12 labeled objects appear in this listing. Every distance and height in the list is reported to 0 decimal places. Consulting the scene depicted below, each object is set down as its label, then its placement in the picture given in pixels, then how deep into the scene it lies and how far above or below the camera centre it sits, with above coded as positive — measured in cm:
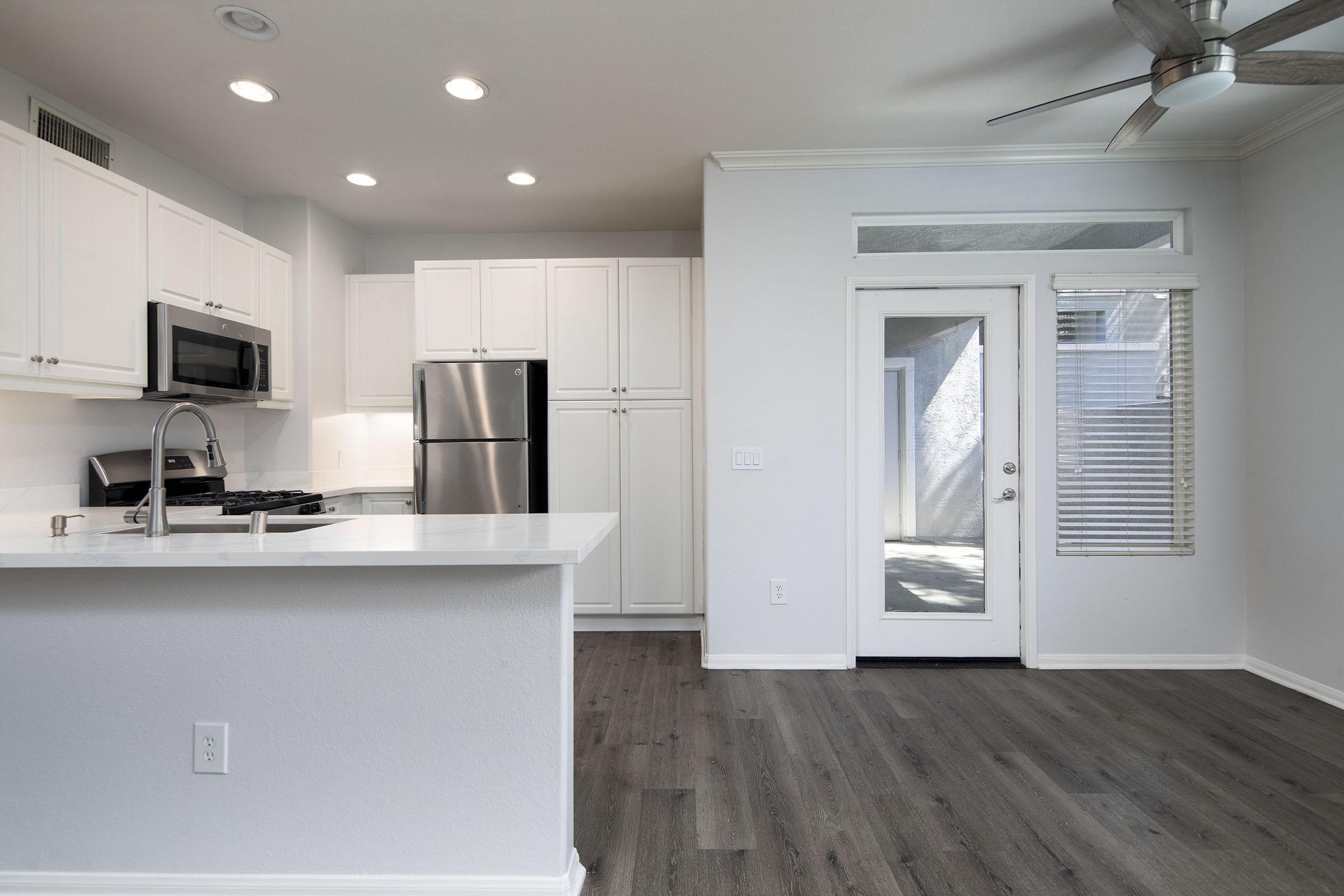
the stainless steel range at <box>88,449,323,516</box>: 284 -18
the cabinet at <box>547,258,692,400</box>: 391 +71
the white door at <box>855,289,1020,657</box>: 332 -14
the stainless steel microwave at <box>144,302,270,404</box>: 278 +42
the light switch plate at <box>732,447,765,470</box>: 330 -6
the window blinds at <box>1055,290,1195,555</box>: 326 +14
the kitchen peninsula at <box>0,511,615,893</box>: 162 -68
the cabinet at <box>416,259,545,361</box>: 394 +82
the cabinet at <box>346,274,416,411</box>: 421 +71
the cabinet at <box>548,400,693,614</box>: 391 -26
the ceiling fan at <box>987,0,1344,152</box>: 183 +120
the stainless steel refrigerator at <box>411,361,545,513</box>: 379 +6
